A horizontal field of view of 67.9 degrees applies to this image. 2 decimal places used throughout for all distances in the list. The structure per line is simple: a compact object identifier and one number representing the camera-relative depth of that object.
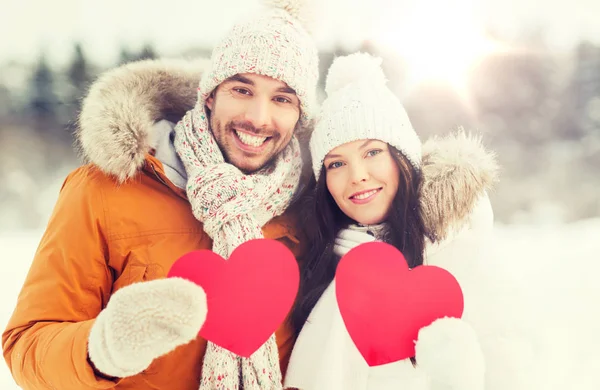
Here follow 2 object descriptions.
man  0.98
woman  1.04
